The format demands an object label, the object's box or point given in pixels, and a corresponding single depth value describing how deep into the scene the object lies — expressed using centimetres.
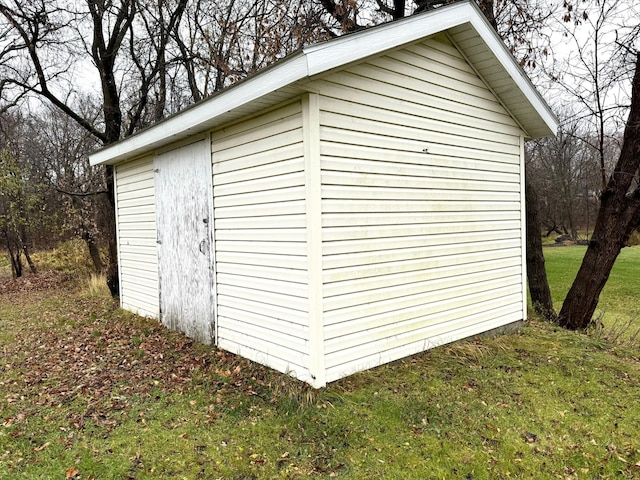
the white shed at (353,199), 358
